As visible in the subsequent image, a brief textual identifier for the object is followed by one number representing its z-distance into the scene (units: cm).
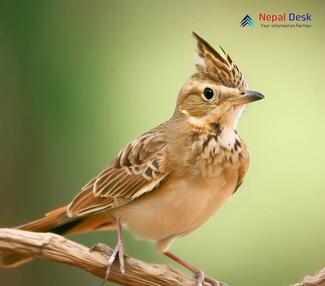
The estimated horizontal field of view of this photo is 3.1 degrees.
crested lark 326
